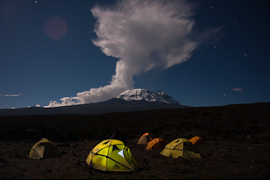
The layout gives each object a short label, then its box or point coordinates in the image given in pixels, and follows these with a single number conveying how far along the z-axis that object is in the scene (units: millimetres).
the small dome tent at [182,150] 10441
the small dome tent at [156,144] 14148
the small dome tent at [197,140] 16203
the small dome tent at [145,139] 17448
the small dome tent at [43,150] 10906
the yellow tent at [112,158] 7615
